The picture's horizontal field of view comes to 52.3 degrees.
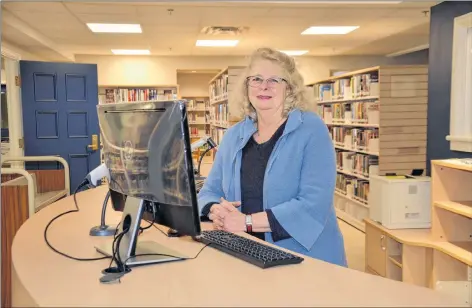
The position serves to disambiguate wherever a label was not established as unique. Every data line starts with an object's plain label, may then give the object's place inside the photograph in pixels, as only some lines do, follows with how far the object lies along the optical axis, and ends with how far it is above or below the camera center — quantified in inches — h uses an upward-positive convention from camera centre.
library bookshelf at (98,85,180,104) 376.5 +22.3
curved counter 44.5 -16.7
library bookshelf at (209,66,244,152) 218.7 +11.8
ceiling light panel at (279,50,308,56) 359.8 +51.1
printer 149.3 -26.1
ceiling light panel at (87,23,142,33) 257.9 +51.1
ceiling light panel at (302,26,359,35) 272.5 +51.8
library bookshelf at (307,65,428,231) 215.3 -3.8
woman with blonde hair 69.5 -8.0
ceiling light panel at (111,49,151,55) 347.6 +50.9
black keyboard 54.4 -15.9
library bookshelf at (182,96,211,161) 422.0 +3.6
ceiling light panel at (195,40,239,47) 313.2 +51.1
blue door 241.4 +4.6
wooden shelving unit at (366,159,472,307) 127.9 -34.4
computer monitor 51.6 -5.7
